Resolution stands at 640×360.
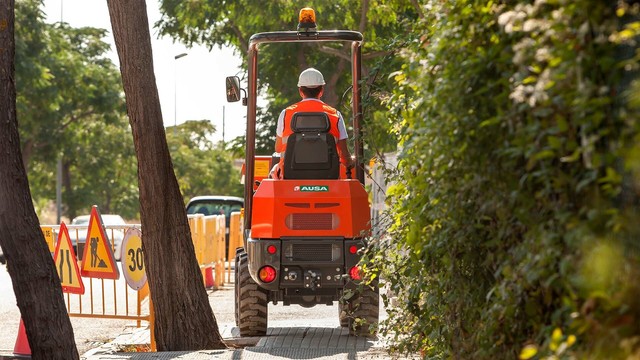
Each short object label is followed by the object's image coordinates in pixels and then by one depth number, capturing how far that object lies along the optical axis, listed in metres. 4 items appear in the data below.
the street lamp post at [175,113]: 80.47
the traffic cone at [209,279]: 23.84
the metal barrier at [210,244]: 21.89
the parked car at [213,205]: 34.12
